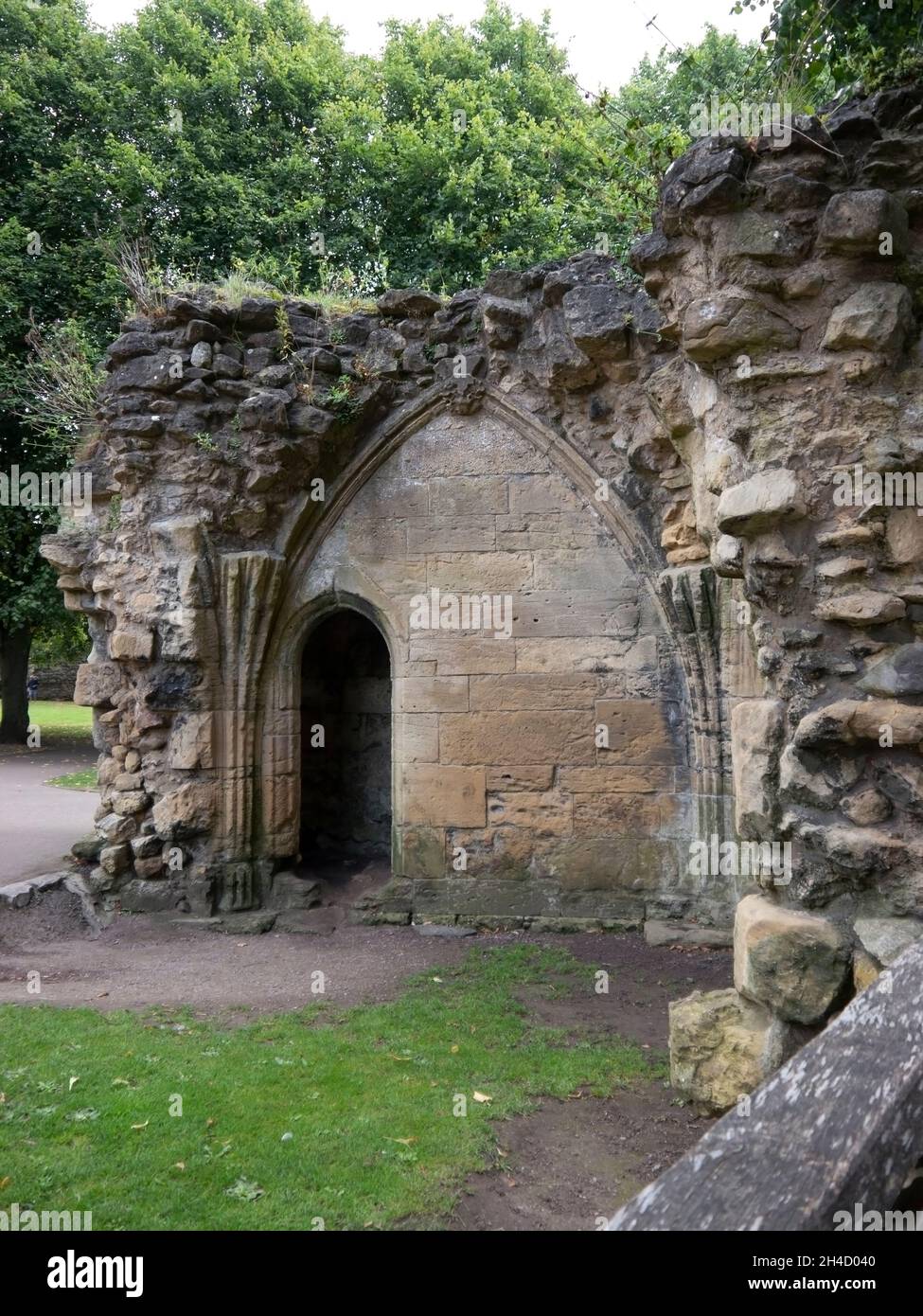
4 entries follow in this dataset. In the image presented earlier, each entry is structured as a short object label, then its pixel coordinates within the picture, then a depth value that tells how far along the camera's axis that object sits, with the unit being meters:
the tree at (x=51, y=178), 15.11
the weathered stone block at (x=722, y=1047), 3.65
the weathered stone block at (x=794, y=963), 3.43
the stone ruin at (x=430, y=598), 7.85
